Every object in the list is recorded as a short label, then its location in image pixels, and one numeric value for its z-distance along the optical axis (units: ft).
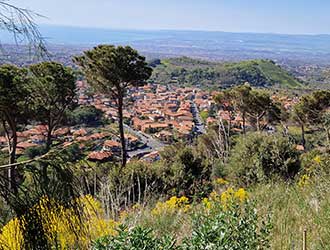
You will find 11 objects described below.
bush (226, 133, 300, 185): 18.99
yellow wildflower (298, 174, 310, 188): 12.63
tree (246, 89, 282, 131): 52.90
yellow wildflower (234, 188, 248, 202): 10.56
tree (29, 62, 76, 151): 27.22
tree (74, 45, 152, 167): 37.52
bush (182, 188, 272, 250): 6.17
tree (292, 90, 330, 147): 48.09
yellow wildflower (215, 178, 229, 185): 18.47
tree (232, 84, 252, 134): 53.26
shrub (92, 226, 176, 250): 6.23
